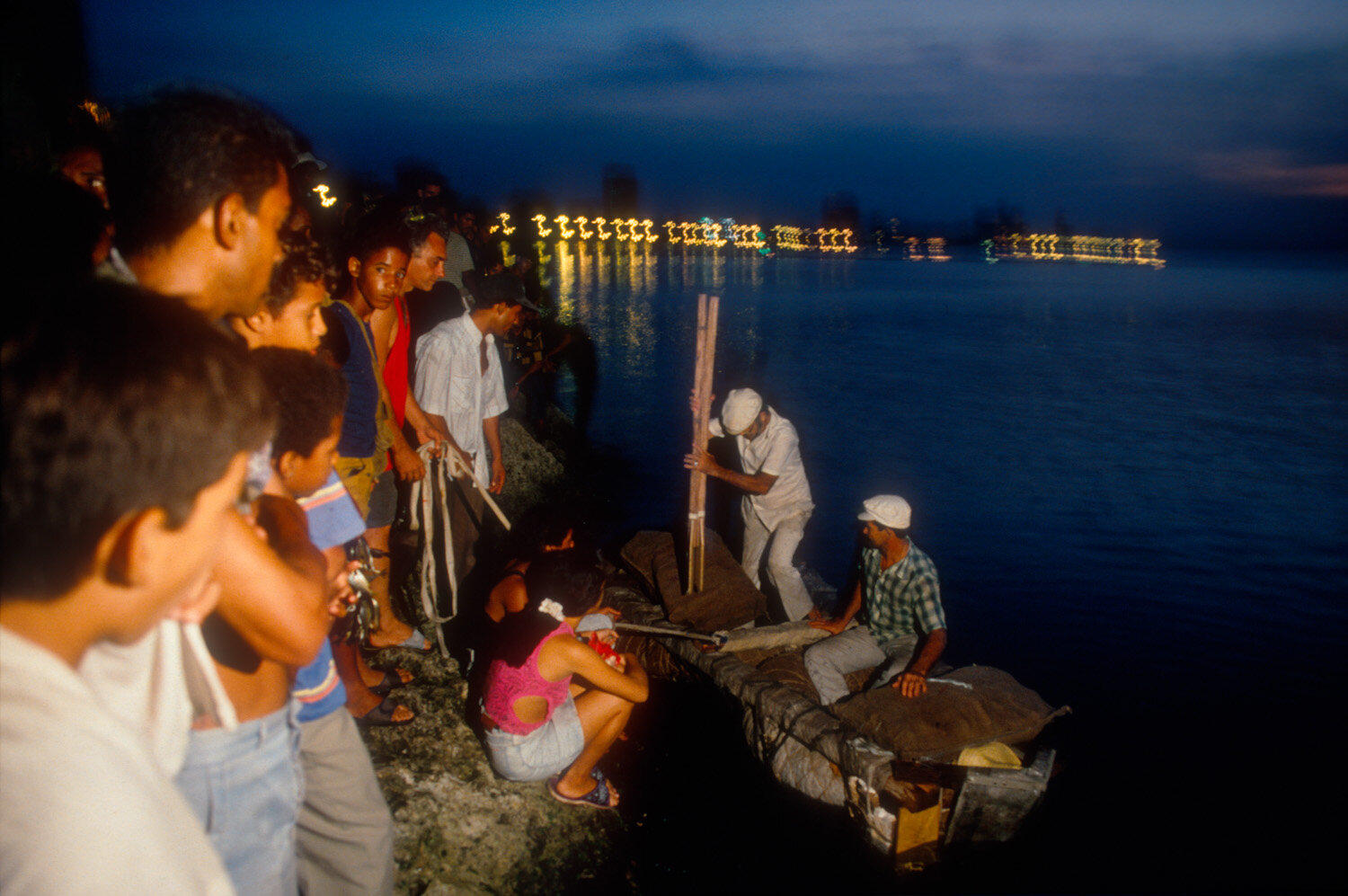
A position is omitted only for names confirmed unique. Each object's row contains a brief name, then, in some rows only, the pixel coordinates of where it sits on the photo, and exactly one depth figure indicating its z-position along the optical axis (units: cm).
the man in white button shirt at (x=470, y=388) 480
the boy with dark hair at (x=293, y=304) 260
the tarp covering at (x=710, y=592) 557
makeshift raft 400
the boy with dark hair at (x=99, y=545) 86
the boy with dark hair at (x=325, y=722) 223
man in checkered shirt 493
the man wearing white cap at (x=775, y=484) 613
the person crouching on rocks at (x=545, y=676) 345
